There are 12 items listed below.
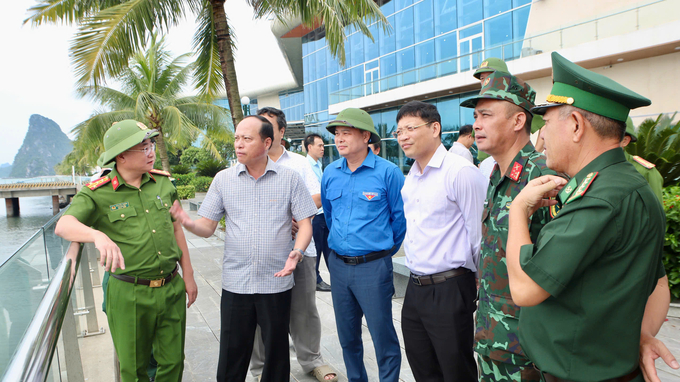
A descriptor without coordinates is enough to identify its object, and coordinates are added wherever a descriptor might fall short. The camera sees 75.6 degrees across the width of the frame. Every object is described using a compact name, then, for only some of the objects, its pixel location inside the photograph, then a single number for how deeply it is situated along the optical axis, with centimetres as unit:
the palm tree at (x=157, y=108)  1742
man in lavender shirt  251
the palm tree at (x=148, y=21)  694
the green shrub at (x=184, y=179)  2853
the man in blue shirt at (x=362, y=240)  304
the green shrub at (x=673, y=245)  438
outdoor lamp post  1583
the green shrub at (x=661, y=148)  524
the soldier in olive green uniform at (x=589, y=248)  133
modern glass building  1318
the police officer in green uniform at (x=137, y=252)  268
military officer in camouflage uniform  200
